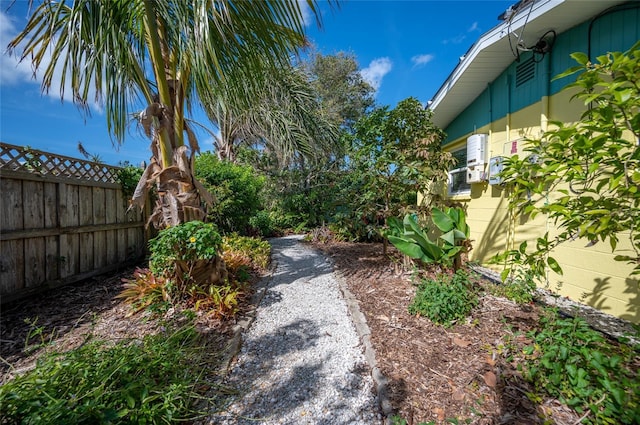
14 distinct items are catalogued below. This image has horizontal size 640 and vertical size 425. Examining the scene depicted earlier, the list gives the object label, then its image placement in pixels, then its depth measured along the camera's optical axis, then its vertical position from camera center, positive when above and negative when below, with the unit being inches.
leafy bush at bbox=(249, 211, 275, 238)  314.7 -21.6
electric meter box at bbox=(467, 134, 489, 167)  170.7 +39.0
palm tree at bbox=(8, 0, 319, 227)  92.9 +62.1
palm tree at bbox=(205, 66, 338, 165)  301.1 +105.8
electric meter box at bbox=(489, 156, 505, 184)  152.7 +23.3
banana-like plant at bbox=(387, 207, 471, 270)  137.0 -18.5
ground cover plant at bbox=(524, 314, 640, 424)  55.4 -41.8
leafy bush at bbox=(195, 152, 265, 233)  229.9 +15.6
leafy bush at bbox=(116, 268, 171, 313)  114.6 -40.3
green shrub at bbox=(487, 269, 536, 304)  112.2 -38.0
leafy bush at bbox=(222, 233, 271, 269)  185.0 -32.1
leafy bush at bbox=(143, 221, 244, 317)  111.3 -29.9
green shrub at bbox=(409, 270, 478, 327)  104.5 -39.9
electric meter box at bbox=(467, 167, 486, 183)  170.9 +21.7
